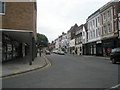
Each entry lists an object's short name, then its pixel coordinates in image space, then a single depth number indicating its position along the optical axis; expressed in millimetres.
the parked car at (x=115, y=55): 10589
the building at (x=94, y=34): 23102
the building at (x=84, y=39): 29172
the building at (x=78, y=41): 33092
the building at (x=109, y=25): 18457
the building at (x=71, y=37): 41002
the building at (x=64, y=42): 51002
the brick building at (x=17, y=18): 9661
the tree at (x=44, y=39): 57225
